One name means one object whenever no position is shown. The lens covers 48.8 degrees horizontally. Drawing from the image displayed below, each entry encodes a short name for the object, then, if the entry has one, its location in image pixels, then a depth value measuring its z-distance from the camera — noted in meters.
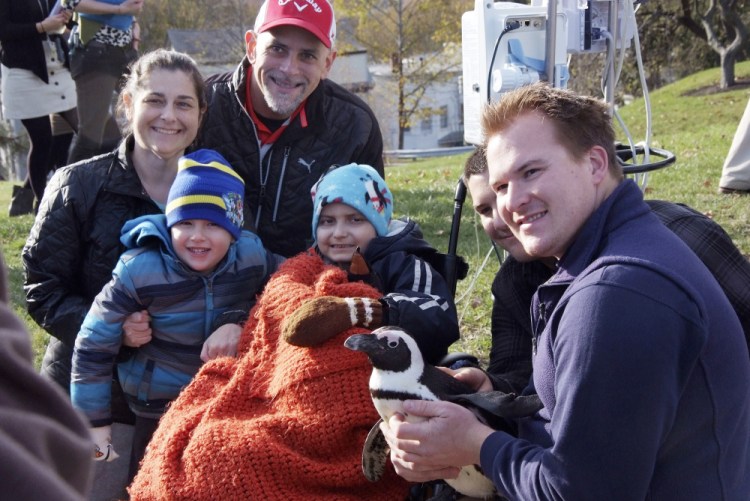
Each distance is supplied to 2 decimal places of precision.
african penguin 2.30
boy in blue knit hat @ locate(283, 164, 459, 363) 2.63
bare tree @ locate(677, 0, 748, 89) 19.27
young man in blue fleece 1.78
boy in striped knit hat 3.04
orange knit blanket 2.45
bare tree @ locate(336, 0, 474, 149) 31.16
